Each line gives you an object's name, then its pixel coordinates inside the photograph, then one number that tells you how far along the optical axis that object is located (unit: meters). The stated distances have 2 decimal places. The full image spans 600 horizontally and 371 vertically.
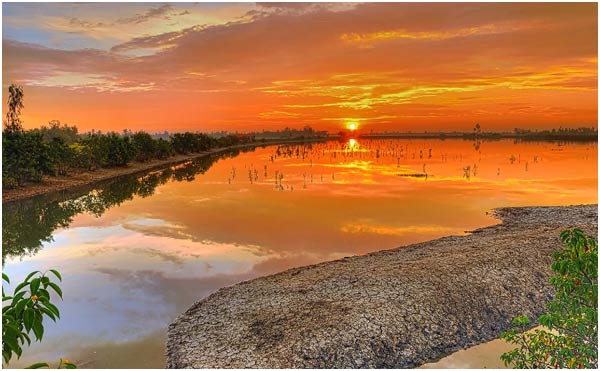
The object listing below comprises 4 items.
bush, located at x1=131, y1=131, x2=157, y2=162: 56.39
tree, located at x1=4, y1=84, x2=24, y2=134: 35.22
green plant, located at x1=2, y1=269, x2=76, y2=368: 3.43
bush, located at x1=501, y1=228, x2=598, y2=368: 5.32
